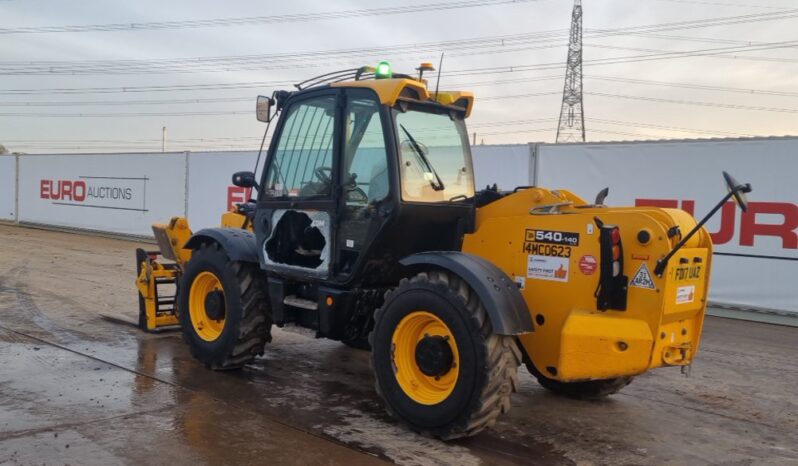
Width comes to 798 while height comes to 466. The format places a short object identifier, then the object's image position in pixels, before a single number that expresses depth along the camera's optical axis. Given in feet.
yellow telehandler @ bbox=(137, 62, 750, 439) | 14.12
